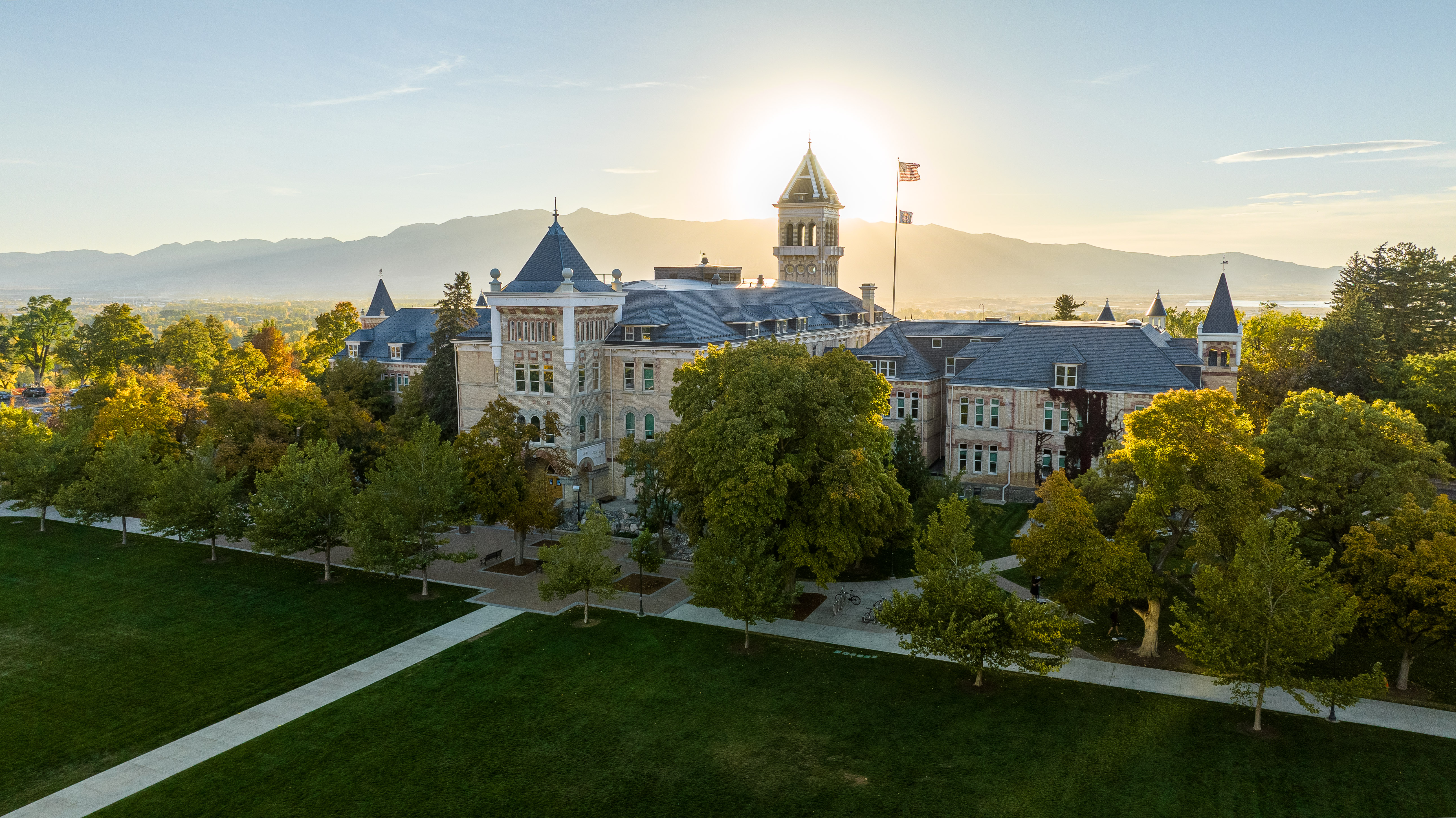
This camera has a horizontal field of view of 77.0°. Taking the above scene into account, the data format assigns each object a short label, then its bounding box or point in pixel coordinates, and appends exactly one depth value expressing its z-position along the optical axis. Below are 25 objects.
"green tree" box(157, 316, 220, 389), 91.50
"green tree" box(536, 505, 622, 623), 39.19
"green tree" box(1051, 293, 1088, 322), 103.31
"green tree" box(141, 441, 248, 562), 48.81
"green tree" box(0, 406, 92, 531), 55.50
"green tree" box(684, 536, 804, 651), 35.81
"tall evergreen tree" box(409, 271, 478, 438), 69.44
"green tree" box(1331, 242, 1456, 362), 74.00
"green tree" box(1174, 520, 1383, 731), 29.00
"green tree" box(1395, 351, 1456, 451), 60.50
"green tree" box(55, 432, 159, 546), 52.94
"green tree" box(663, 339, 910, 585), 37.44
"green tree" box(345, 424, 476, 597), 42.75
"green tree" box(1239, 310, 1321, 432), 69.44
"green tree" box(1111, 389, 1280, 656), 32.53
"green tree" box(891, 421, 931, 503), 50.44
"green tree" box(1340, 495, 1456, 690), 29.73
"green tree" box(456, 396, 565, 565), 46.16
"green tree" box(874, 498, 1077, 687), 31.22
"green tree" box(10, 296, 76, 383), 113.94
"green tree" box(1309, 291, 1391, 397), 68.56
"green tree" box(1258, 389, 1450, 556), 35.66
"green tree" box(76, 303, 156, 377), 92.88
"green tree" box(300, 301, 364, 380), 100.06
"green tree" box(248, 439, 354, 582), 45.44
